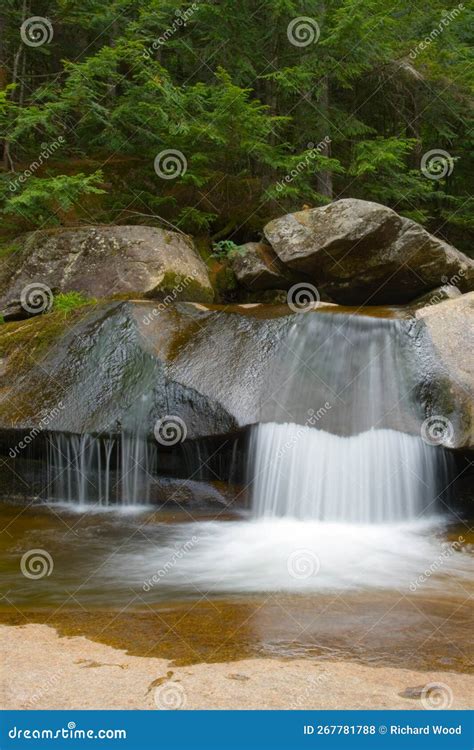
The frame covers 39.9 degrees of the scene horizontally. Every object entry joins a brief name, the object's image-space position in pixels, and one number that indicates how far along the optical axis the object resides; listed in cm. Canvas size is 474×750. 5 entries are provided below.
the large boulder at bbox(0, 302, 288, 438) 766
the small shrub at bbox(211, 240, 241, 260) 1149
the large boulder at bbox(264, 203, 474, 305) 991
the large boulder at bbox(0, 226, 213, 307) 998
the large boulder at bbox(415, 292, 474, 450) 727
